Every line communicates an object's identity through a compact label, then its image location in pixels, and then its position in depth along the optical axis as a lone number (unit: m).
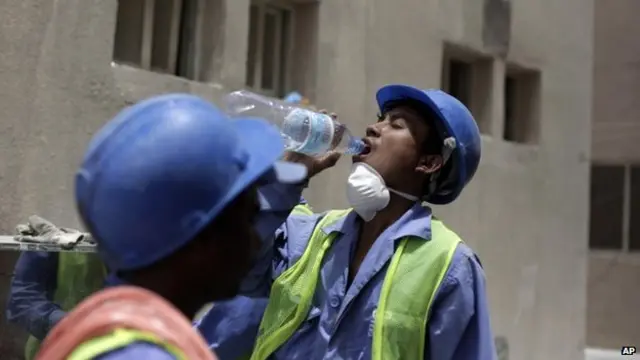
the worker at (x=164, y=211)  0.99
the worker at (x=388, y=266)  1.84
